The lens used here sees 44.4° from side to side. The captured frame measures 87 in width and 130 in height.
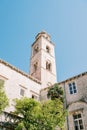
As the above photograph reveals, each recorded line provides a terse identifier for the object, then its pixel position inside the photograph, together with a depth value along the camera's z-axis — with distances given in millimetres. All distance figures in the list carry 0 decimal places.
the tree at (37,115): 8200
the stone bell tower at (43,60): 17708
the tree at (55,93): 13000
